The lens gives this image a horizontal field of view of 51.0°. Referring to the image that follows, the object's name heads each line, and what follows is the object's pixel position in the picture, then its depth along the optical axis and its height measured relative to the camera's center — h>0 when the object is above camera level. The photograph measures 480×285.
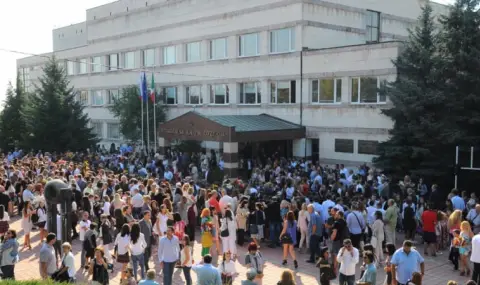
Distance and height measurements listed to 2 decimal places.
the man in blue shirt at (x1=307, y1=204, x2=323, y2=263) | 13.98 -3.00
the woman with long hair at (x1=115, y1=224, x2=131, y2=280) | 11.66 -2.77
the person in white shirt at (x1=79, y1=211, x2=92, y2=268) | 13.01 -2.59
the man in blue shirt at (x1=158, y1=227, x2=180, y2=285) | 11.24 -2.85
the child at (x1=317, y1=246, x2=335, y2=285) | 9.86 -2.88
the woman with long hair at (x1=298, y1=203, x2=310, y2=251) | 14.49 -2.81
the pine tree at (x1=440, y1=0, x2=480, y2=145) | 19.81 +2.18
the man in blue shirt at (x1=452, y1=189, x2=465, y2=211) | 16.06 -2.44
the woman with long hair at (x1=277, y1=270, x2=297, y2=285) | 8.53 -2.60
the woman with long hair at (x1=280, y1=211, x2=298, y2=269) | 13.59 -2.99
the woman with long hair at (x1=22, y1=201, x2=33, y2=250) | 15.09 -2.92
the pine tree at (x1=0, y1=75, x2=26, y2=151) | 42.91 +0.51
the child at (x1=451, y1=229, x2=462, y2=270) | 12.63 -3.04
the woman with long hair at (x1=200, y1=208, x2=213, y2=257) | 13.16 -2.76
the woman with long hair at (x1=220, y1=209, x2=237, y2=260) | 13.60 -2.87
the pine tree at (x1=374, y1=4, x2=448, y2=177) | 20.75 +0.66
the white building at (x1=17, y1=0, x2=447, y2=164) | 27.55 +4.57
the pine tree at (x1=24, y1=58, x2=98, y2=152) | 37.06 +0.29
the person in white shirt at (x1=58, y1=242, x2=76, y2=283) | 10.03 -2.77
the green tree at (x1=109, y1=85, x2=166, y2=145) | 38.31 +0.90
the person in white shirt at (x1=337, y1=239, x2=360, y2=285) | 10.83 -2.88
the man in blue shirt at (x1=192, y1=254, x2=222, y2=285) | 9.48 -2.82
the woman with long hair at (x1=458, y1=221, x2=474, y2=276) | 12.55 -2.90
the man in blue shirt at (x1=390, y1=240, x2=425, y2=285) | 10.32 -2.82
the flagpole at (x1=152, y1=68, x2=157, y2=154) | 36.04 -0.41
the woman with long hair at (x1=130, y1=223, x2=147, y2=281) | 11.58 -2.79
